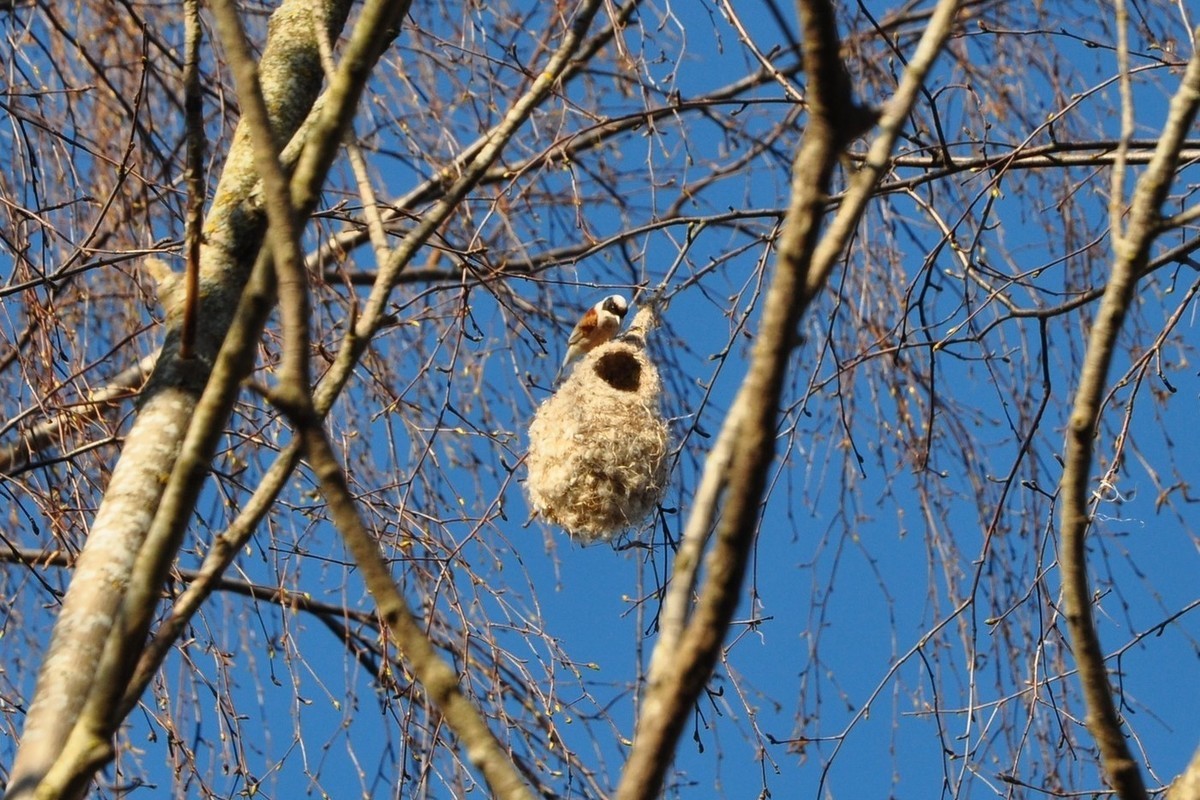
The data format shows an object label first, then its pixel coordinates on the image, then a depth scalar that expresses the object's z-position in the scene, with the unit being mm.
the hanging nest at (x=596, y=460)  12075
